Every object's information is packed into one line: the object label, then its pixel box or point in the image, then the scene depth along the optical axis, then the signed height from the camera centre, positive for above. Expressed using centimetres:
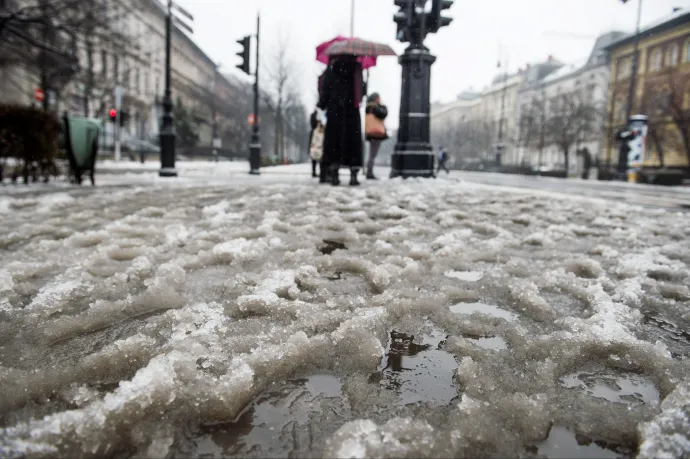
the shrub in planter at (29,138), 664 +32
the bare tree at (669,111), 2394 +400
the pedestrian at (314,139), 1026 +75
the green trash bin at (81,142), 738 +31
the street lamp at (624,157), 2072 +112
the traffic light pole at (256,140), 1443 +95
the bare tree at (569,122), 3722 +490
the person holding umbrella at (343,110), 725 +99
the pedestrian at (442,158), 2814 +102
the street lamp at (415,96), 970 +173
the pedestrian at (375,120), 918 +108
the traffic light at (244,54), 1308 +327
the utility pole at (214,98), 3397 +779
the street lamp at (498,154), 3892 +192
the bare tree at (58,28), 1034 +324
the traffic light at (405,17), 946 +326
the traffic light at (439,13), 918 +330
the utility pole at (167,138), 1002 +59
